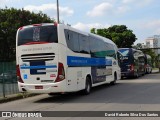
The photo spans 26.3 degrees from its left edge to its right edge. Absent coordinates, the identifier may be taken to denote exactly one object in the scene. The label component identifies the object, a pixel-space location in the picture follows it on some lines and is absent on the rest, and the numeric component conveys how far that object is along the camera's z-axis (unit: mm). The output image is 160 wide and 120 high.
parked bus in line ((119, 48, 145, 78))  31884
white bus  14703
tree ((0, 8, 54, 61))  45625
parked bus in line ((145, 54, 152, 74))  42656
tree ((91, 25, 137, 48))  60688
